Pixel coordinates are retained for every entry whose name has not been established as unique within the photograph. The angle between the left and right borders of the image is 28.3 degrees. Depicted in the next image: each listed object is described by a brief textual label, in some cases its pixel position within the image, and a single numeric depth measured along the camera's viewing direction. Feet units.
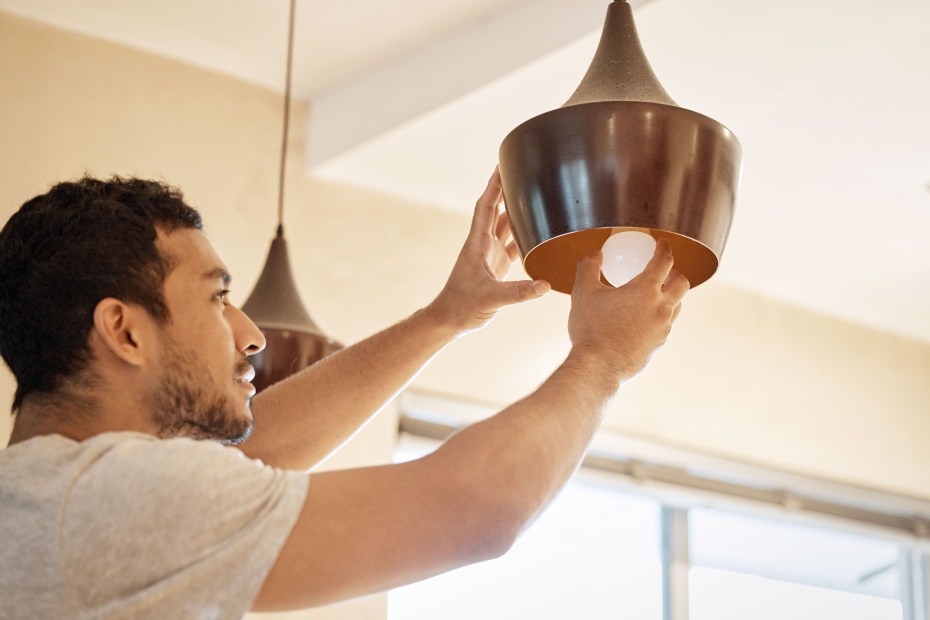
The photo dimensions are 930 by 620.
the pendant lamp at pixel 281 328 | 7.42
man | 4.81
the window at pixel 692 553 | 13.22
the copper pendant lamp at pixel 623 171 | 4.92
